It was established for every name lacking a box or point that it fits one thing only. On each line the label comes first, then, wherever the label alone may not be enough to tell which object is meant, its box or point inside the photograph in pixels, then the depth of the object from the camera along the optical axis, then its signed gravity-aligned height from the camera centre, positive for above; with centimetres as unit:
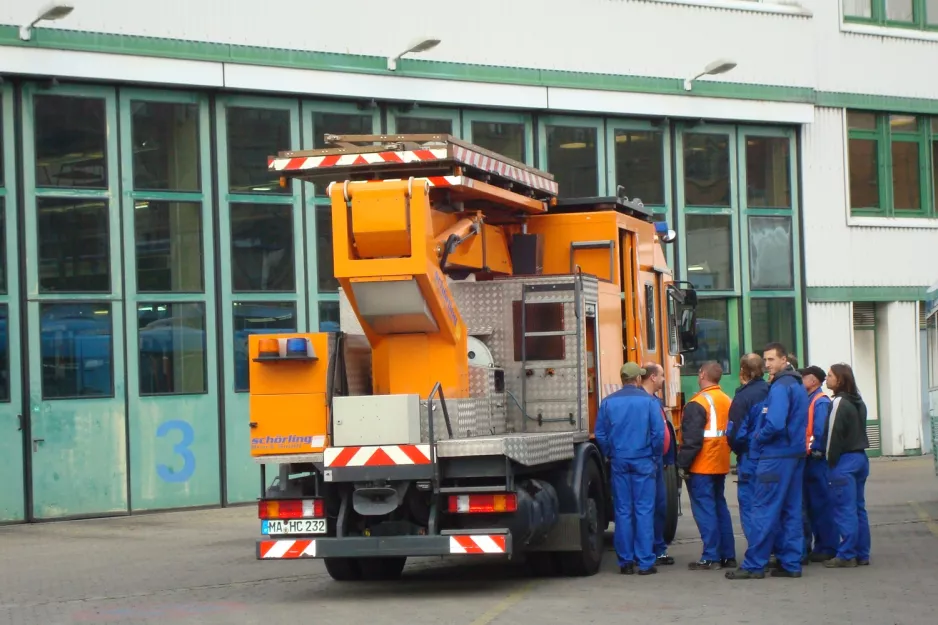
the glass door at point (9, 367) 1942 -27
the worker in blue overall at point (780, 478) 1216 -123
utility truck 1143 -39
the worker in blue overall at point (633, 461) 1270 -110
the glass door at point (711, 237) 2592 +154
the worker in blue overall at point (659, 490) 1344 -144
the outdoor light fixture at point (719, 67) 2408 +411
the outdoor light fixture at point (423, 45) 2114 +404
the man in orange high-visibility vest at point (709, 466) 1284 -117
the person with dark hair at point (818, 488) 1338 -145
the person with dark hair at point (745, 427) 1252 -83
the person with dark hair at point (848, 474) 1296 -129
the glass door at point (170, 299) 2048 +58
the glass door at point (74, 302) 1972 +55
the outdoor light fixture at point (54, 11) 1856 +407
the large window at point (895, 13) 2819 +577
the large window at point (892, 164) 2795 +292
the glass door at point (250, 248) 2122 +129
